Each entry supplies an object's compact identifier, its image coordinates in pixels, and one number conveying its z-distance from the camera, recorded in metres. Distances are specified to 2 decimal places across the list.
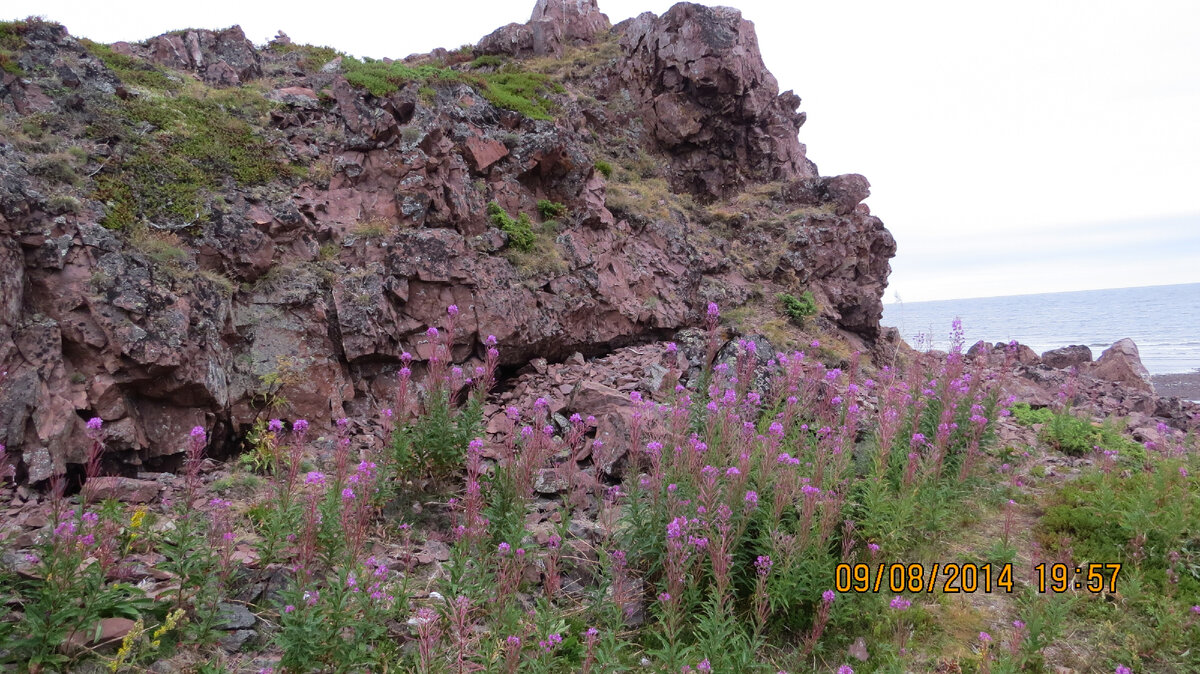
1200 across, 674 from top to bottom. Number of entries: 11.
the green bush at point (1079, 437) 7.80
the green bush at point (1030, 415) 9.39
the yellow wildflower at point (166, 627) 3.29
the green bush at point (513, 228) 10.44
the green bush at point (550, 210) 11.46
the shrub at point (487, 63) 16.57
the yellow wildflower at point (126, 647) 3.14
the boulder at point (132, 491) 5.42
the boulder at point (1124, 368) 15.28
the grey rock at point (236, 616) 3.83
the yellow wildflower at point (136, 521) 4.26
